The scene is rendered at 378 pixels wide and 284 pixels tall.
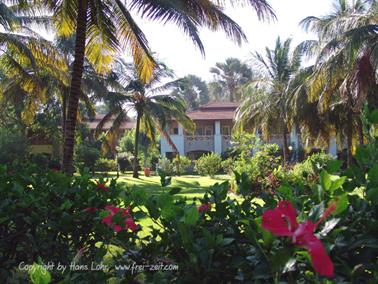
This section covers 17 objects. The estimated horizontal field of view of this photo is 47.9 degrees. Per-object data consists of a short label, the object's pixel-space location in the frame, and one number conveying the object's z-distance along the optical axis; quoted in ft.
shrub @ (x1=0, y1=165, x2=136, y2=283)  8.05
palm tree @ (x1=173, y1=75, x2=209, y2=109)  221.05
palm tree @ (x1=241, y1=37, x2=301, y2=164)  77.87
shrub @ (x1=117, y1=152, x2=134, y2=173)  116.59
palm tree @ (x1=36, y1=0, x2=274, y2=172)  27.20
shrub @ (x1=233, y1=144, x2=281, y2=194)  47.88
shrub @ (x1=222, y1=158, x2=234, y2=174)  66.40
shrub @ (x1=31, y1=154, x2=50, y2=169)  90.17
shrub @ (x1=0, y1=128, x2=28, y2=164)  81.66
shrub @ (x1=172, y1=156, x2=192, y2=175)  100.17
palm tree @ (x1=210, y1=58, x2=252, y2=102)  178.09
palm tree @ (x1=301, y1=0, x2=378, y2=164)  46.47
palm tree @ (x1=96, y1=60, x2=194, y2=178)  80.64
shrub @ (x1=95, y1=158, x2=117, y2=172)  111.86
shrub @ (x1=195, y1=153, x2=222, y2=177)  86.31
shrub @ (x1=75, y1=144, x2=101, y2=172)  102.22
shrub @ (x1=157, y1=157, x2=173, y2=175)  97.56
